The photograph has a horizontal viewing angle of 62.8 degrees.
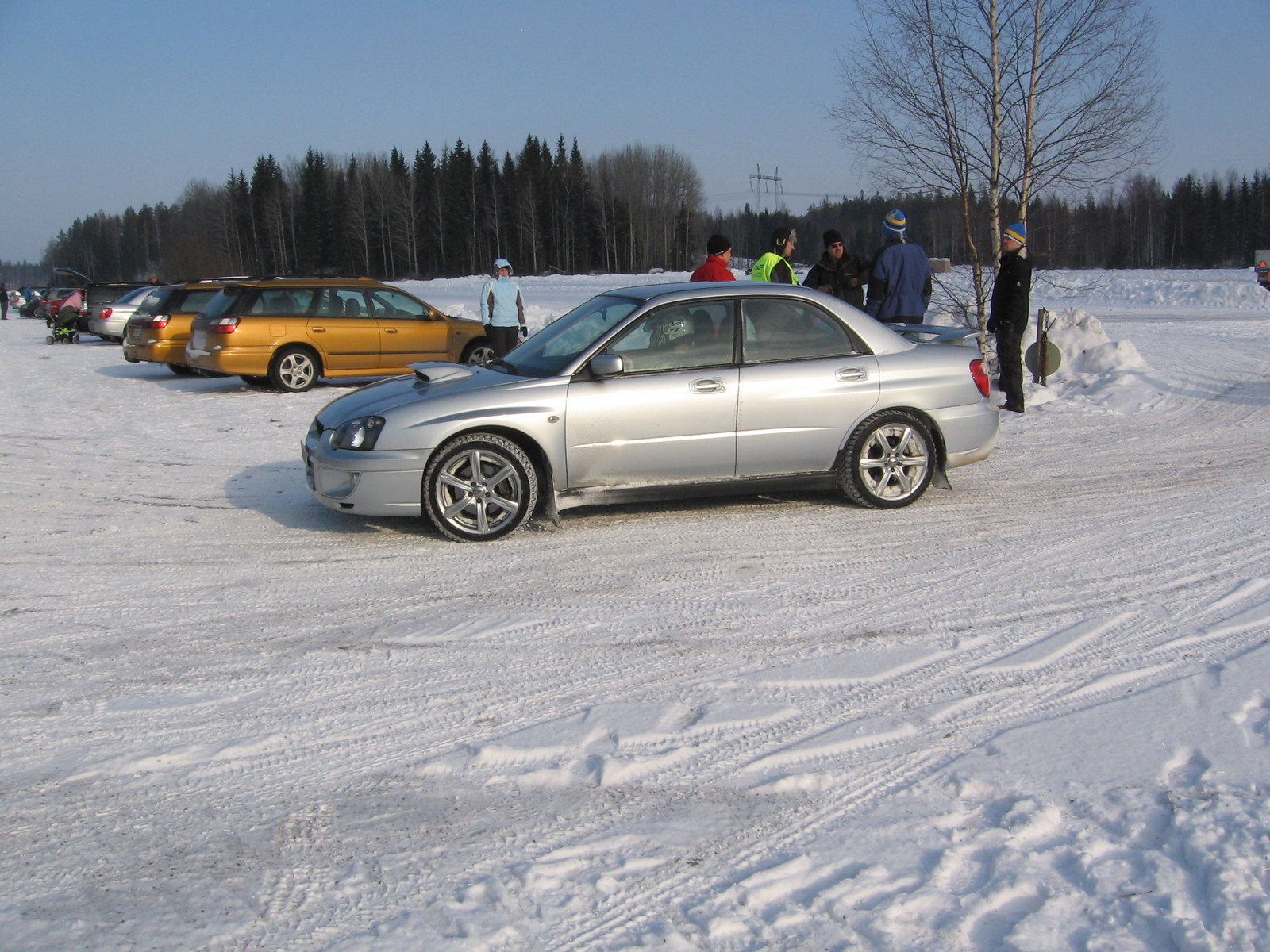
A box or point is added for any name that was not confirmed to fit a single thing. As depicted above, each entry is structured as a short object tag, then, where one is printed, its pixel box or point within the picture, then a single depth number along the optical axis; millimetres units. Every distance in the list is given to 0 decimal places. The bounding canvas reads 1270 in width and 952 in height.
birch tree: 13688
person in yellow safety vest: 9742
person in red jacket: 9594
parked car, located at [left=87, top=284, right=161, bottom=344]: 25344
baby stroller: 26625
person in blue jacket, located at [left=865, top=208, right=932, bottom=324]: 10039
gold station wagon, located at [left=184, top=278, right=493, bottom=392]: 14508
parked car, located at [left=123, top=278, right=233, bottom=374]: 16484
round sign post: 11875
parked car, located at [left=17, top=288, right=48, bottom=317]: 44681
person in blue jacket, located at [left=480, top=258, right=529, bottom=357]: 13141
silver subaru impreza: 6402
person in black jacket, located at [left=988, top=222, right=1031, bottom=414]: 10039
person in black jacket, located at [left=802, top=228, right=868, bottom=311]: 10852
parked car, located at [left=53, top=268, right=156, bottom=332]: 26859
